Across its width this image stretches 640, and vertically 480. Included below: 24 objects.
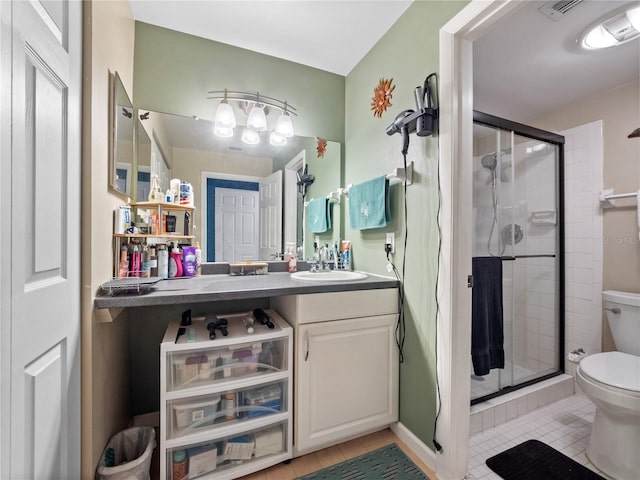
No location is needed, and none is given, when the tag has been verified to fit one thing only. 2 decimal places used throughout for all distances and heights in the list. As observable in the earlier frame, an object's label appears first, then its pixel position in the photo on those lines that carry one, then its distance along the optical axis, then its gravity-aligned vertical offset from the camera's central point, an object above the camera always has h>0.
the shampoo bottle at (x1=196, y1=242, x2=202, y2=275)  1.73 -0.12
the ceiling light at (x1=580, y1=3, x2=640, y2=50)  1.32 +1.11
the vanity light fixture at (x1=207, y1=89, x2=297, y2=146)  1.83 +0.88
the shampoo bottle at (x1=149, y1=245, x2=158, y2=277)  1.55 -0.12
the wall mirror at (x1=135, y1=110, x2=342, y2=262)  1.73 +0.42
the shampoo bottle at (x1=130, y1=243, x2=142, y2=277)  1.45 -0.12
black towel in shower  1.69 -0.48
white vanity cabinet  1.36 -0.65
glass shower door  2.12 +0.04
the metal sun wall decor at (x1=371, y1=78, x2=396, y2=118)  1.71 +0.94
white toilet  1.26 -0.81
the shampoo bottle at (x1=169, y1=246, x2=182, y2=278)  1.64 -0.14
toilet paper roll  1.95 -0.84
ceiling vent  1.32 +1.16
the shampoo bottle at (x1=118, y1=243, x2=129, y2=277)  1.39 -0.12
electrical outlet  1.67 +0.01
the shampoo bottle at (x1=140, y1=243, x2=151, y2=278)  1.48 -0.13
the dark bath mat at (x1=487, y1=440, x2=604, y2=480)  1.31 -1.14
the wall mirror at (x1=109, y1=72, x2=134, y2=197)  1.25 +0.50
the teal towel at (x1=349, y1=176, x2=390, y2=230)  1.66 +0.24
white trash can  1.07 -0.94
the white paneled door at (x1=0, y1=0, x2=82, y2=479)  0.64 +0.00
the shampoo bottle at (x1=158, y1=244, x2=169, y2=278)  1.58 -0.13
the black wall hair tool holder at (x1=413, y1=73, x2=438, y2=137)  1.31 +0.63
